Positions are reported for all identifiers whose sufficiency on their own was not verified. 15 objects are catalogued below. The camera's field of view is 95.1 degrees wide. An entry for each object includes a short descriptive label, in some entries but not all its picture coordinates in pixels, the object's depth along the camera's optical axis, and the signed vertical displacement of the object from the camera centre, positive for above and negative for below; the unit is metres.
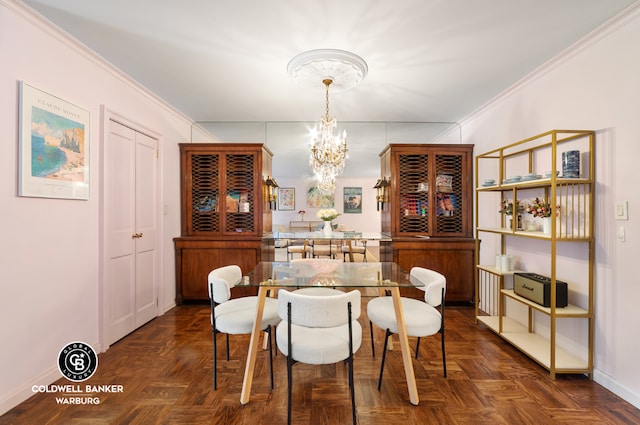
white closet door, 2.77 -0.19
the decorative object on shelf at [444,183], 4.04 +0.39
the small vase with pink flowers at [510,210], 2.88 +0.01
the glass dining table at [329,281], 2.01 -0.51
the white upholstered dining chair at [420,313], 2.10 -0.79
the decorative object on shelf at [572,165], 2.23 +0.36
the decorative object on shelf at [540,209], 2.33 +0.02
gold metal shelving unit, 2.20 -0.17
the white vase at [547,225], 2.33 -0.11
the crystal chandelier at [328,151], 2.99 +0.64
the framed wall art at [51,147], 1.96 +0.48
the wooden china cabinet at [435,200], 3.88 +0.16
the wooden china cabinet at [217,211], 3.88 +0.01
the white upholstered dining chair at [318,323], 1.66 -0.65
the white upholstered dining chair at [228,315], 2.12 -0.79
